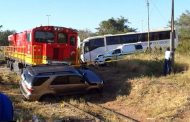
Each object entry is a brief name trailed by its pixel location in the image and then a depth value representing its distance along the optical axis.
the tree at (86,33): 98.58
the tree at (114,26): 92.81
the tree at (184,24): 73.86
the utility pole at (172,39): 22.72
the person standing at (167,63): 22.80
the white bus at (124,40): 46.80
